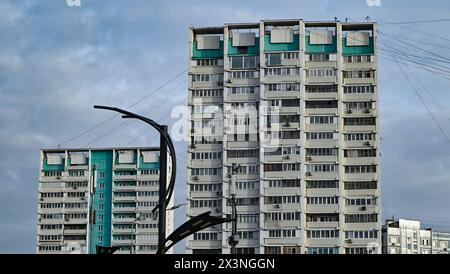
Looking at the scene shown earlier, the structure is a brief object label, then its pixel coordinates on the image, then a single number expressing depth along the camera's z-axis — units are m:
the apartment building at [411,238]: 155.12
